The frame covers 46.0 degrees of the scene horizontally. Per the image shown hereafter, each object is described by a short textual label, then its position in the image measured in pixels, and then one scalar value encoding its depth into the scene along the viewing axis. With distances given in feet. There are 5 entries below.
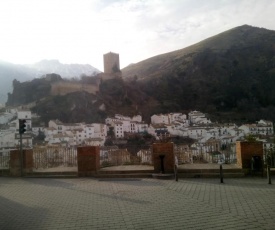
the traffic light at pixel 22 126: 49.41
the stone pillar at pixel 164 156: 43.86
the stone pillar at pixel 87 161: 46.14
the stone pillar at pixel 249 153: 41.38
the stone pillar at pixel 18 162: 49.78
